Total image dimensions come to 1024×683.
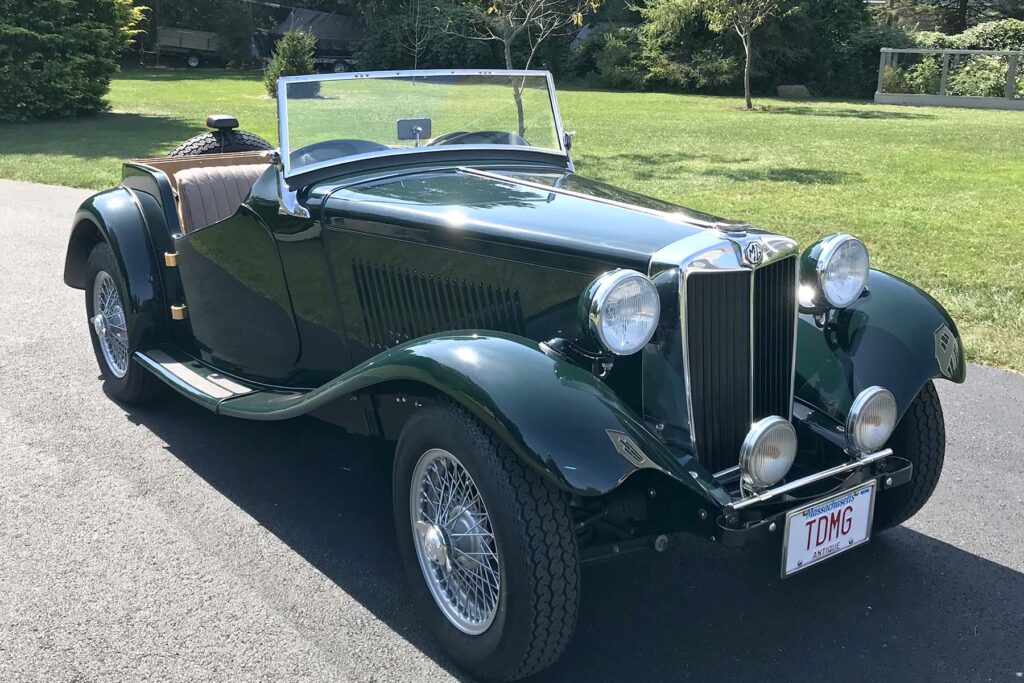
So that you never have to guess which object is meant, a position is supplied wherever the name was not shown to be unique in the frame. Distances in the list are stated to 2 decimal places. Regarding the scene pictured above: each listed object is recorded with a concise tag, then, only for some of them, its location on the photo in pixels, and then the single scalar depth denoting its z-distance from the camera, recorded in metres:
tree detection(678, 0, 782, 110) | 20.97
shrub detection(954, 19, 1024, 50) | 25.28
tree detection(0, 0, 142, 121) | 17.53
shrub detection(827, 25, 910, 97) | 26.80
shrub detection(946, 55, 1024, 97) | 22.78
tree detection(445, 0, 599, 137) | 12.87
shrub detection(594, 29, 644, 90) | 28.75
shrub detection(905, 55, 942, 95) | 23.88
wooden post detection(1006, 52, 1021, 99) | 22.52
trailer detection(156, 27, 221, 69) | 35.62
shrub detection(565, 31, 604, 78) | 31.08
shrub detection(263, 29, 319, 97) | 21.97
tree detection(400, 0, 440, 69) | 29.09
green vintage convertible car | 2.50
